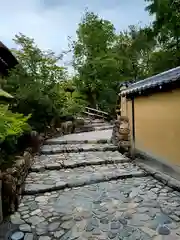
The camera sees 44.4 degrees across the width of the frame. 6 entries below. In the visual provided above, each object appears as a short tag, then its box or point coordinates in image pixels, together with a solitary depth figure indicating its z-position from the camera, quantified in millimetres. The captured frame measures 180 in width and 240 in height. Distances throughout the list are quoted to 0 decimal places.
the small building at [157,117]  5035
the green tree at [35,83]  7895
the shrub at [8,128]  3355
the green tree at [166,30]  11352
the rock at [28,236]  3018
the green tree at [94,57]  16859
